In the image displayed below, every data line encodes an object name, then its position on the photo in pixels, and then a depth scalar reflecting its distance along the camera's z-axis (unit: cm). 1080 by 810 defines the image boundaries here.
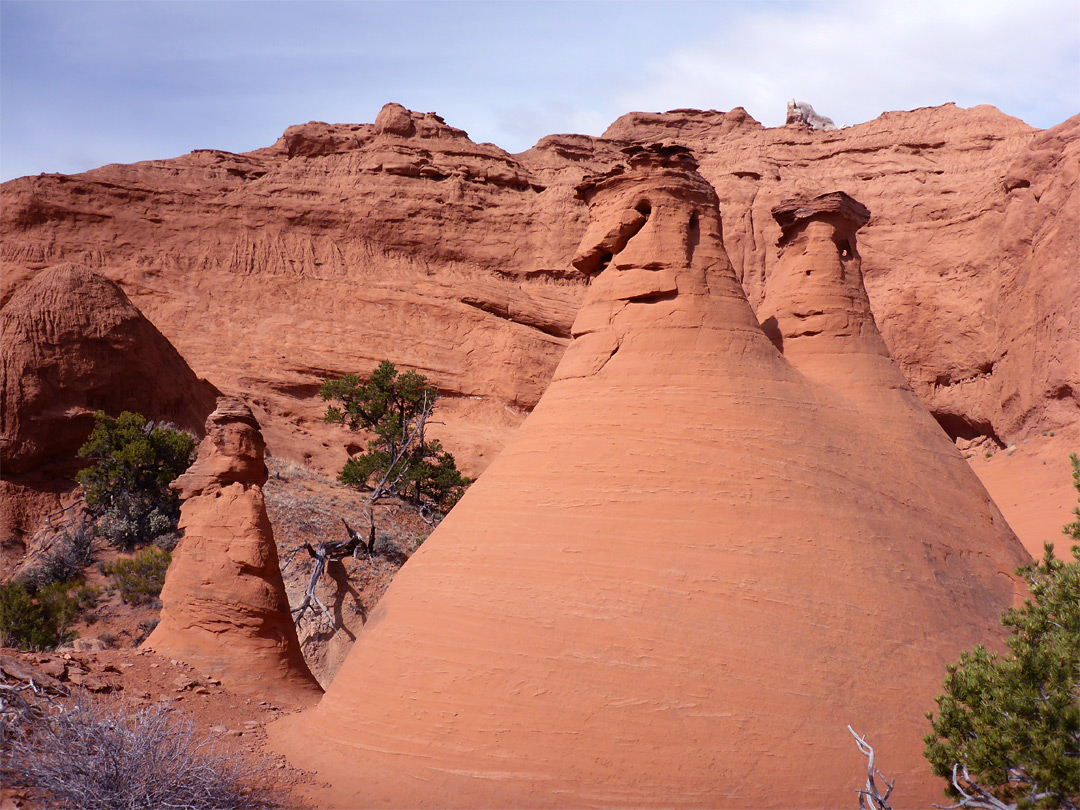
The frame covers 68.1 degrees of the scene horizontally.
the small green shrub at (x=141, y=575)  1432
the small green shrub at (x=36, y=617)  1198
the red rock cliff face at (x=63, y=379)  1780
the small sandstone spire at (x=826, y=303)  866
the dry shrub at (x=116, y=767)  495
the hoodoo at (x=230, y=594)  909
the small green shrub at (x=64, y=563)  1445
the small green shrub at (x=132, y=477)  1623
